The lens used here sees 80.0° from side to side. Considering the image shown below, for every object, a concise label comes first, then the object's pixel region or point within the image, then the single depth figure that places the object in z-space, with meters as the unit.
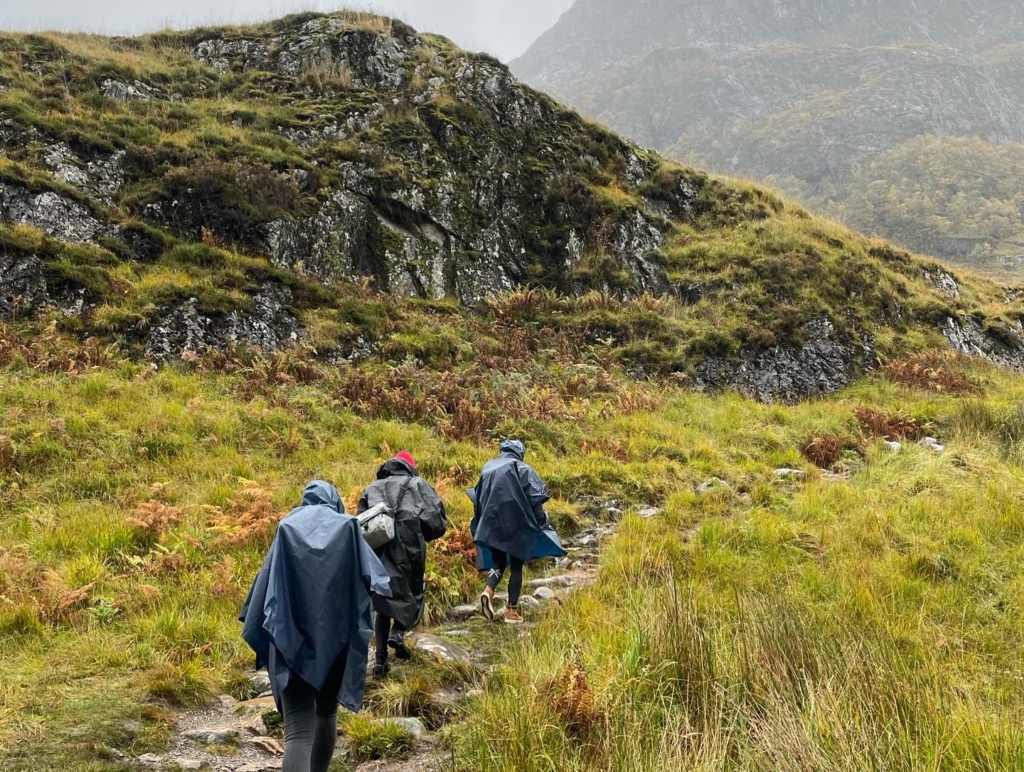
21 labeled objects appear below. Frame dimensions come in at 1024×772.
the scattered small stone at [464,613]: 6.26
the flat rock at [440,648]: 5.20
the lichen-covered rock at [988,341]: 18.67
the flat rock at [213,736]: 3.96
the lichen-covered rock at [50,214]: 12.58
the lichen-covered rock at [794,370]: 15.82
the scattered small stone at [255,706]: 4.37
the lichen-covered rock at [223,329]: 11.84
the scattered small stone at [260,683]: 4.72
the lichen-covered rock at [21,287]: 11.22
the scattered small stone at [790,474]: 10.44
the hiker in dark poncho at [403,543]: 5.00
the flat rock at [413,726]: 4.15
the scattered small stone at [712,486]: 9.73
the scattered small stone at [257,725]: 4.15
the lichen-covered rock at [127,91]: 16.88
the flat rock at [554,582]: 6.90
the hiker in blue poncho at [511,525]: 6.27
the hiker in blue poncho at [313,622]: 3.36
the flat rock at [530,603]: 6.27
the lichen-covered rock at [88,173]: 13.88
